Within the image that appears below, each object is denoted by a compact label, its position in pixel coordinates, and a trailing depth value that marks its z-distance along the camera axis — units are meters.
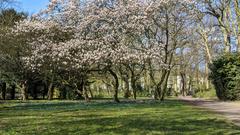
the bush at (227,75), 26.60
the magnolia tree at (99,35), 23.32
